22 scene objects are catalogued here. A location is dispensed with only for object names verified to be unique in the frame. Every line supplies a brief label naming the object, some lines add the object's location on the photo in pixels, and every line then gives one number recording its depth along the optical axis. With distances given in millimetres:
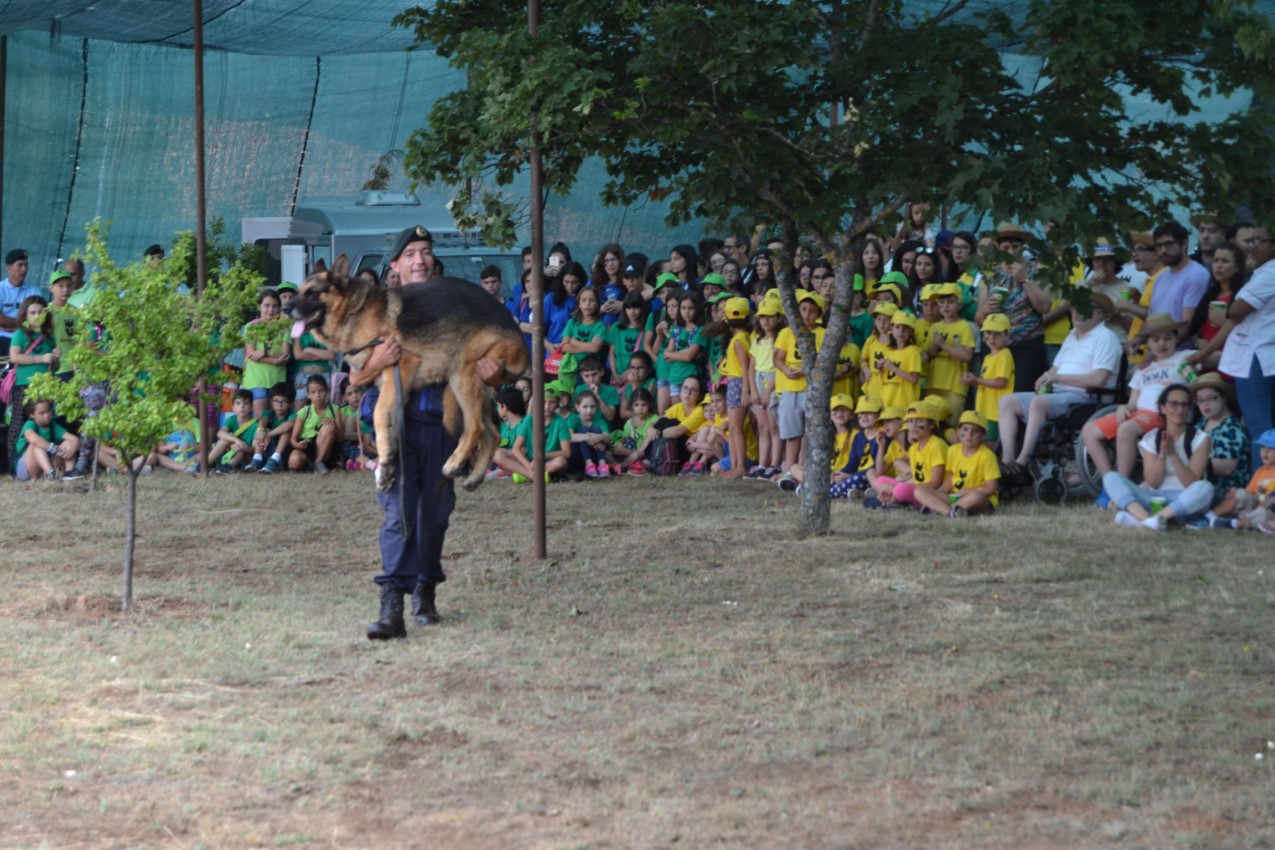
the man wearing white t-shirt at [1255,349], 10945
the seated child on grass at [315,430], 15742
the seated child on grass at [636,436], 15008
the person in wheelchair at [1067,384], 12117
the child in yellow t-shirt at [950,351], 12898
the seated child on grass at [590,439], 14797
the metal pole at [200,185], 14617
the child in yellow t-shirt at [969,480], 11711
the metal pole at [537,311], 9812
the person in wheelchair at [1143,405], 11445
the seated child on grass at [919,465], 12031
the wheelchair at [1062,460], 12211
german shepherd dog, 7312
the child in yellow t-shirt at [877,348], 13000
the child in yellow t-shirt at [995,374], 12531
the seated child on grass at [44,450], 15797
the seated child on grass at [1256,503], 10641
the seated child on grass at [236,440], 16031
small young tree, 8680
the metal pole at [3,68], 18297
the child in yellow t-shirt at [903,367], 12797
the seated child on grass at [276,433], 15867
